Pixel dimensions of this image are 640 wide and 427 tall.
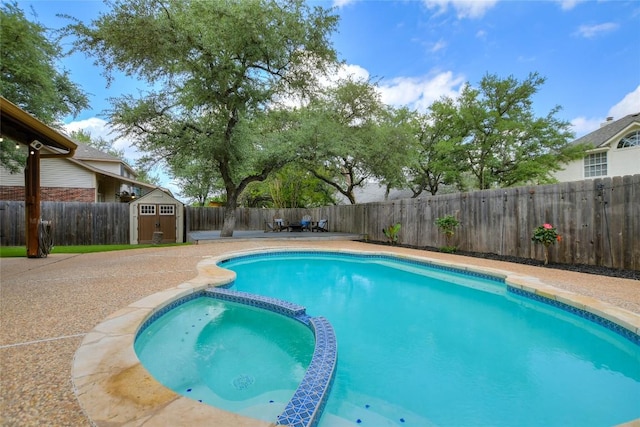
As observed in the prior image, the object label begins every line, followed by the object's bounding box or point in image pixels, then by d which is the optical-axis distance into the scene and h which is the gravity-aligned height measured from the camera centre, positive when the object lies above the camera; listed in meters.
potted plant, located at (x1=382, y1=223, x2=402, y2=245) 11.23 -0.64
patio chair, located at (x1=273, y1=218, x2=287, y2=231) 16.63 -0.45
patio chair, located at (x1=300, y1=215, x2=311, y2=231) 16.36 -0.34
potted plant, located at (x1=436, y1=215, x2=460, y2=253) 8.80 -0.33
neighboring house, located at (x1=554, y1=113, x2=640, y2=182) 15.12 +3.28
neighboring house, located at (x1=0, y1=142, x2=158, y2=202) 13.84 +1.90
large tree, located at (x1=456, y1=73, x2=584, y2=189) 15.41 +4.38
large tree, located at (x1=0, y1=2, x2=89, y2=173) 8.13 +4.49
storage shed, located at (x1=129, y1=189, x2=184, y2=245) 12.10 +0.00
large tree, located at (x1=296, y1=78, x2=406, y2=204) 11.08 +3.26
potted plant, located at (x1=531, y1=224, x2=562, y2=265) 6.24 -0.42
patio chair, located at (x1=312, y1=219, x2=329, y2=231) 16.39 -0.47
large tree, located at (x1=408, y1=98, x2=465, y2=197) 16.88 +4.00
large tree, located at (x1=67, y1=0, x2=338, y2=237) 8.15 +4.73
